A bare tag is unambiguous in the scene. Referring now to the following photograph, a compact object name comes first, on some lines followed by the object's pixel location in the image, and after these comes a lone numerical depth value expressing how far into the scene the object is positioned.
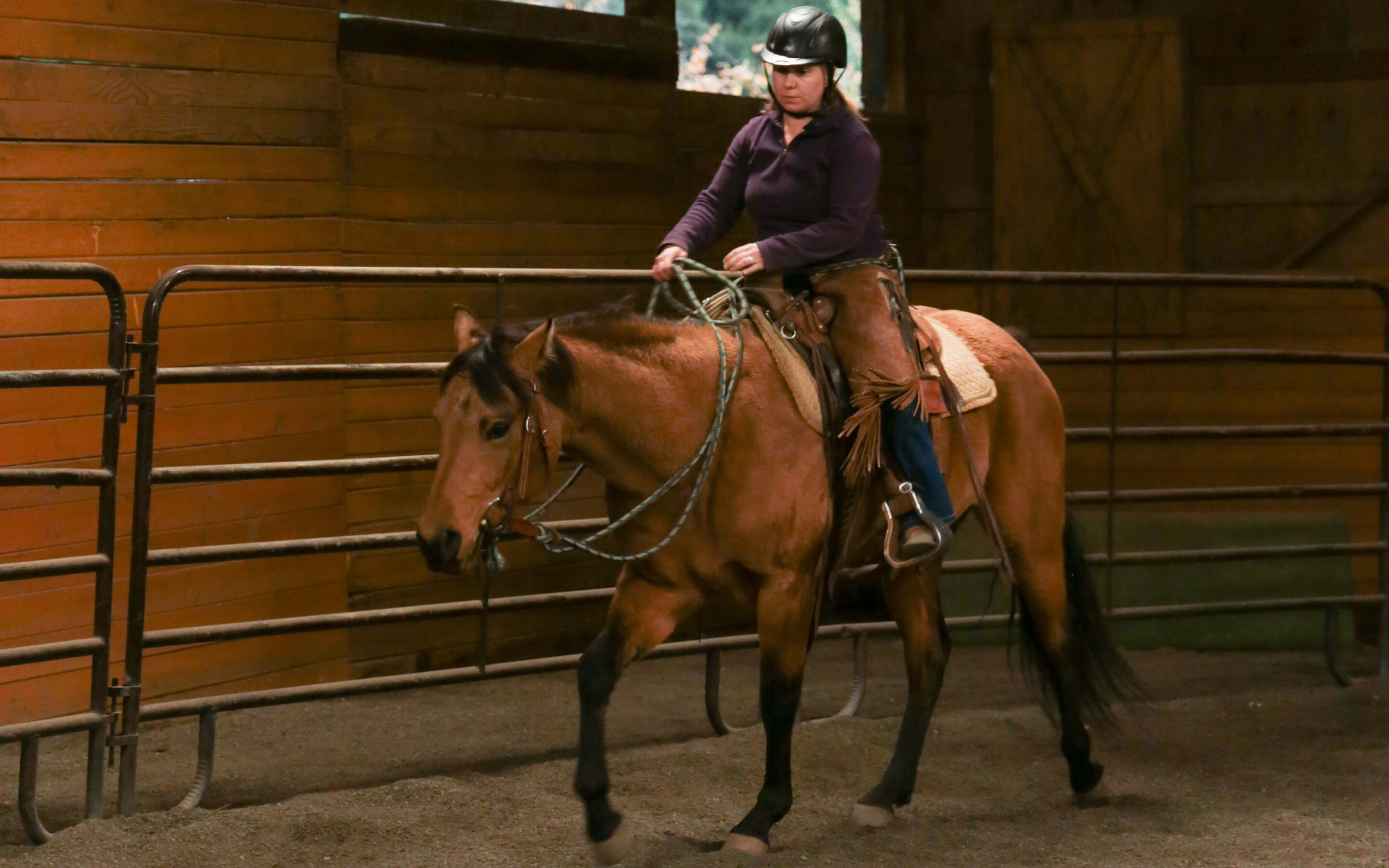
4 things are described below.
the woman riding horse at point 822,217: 6.99
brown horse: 6.11
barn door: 15.00
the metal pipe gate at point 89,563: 7.15
